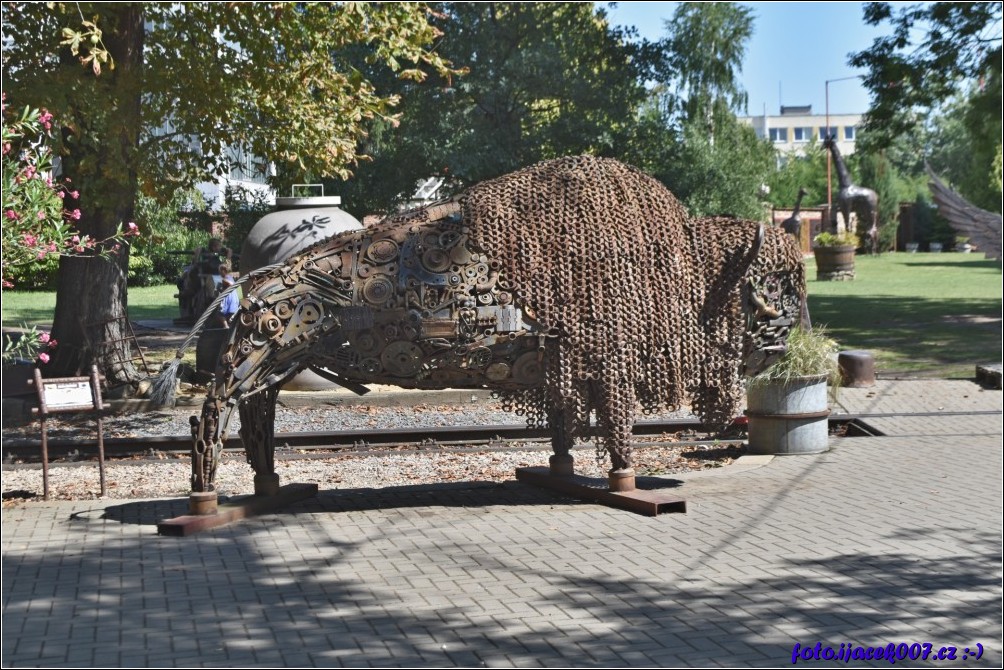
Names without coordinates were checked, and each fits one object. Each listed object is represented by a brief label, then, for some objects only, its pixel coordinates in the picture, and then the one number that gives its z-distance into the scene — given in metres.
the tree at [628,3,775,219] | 25.69
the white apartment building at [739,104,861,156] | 121.31
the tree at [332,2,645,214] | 23.89
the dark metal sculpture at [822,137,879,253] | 41.90
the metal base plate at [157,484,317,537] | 8.53
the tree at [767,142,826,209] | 61.44
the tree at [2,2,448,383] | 13.48
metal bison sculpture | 8.88
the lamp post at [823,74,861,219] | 48.52
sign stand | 9.46
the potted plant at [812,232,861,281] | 37.53
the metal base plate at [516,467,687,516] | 9.19
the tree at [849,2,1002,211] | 23.02
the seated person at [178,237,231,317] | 23.25
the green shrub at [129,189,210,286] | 16.72
